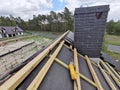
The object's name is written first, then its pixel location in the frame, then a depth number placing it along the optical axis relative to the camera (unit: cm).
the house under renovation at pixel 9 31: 3616
